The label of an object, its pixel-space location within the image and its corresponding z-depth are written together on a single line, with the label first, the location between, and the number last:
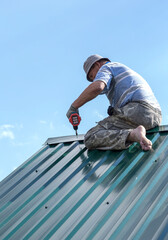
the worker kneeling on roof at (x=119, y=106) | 5.01
